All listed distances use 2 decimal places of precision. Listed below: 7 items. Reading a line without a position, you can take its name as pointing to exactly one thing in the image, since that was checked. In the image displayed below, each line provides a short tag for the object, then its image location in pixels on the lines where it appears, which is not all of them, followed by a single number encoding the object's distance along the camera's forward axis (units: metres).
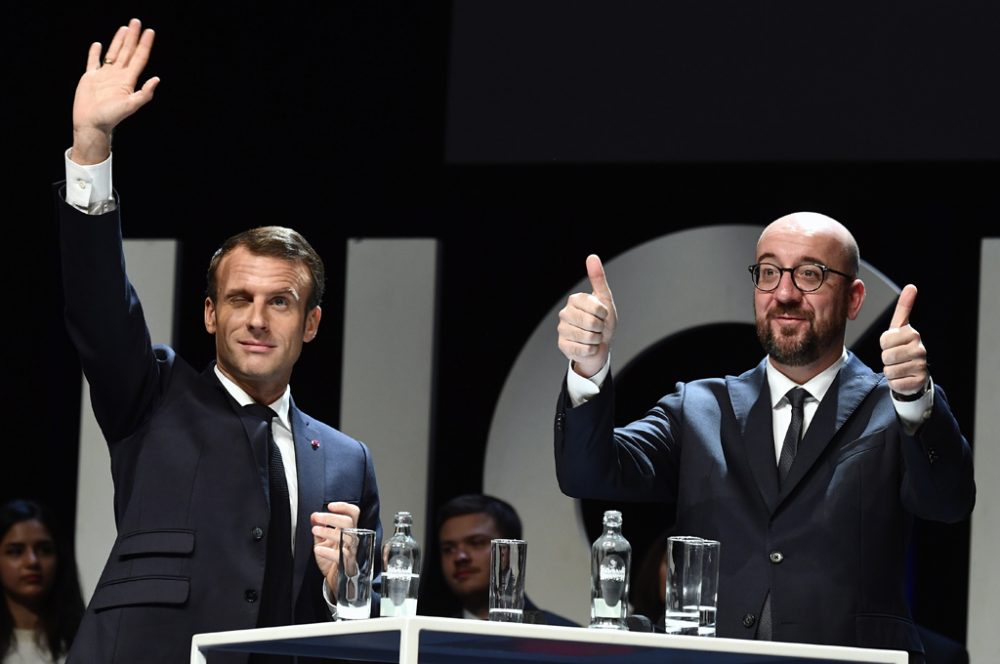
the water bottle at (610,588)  5.76
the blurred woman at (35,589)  11.80
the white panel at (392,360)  12.10
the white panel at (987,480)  10.87
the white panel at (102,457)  12.60
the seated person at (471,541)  11.59
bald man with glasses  6.46
